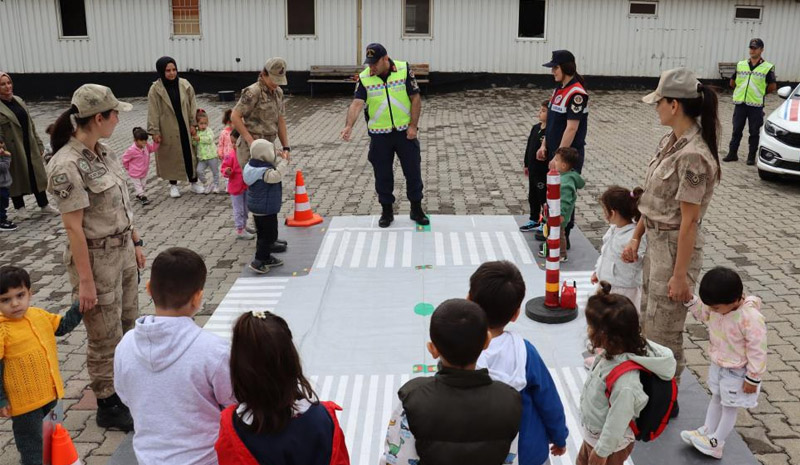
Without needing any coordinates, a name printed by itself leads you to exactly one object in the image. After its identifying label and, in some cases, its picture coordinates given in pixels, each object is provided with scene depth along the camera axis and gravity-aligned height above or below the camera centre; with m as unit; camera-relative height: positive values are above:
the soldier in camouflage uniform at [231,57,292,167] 7.41 -0.52
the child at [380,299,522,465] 2.44 -1.15
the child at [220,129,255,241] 7.58 -1.33
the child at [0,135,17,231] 8.53 -1.47
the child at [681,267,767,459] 3.63 -1.42
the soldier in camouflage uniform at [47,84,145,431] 4.07 -0.97
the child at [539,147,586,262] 6.53 -1.08
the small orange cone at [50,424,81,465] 3.73 -1.98
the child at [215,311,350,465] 2.33 -1.13
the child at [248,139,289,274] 6.68 -1.20
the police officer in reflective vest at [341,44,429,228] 7.63 -0.59
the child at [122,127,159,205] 9.55 -1.31
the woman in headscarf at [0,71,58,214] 8.72 -1.08
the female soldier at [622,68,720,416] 3.91 -0.75
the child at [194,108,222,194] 10.04 -1.28
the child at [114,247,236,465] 2.75 -1.20
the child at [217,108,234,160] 9.14 -1.08
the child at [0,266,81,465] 3.63 -1.54
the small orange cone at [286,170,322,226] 8.39 -1.79
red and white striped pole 5.79 -1.47
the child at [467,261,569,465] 2.80 -1.17
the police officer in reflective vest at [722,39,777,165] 11.28 -0.48
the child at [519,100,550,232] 7.51 -1.16
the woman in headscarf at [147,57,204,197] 9.65 -0.86
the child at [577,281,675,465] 3.09 -1.28
